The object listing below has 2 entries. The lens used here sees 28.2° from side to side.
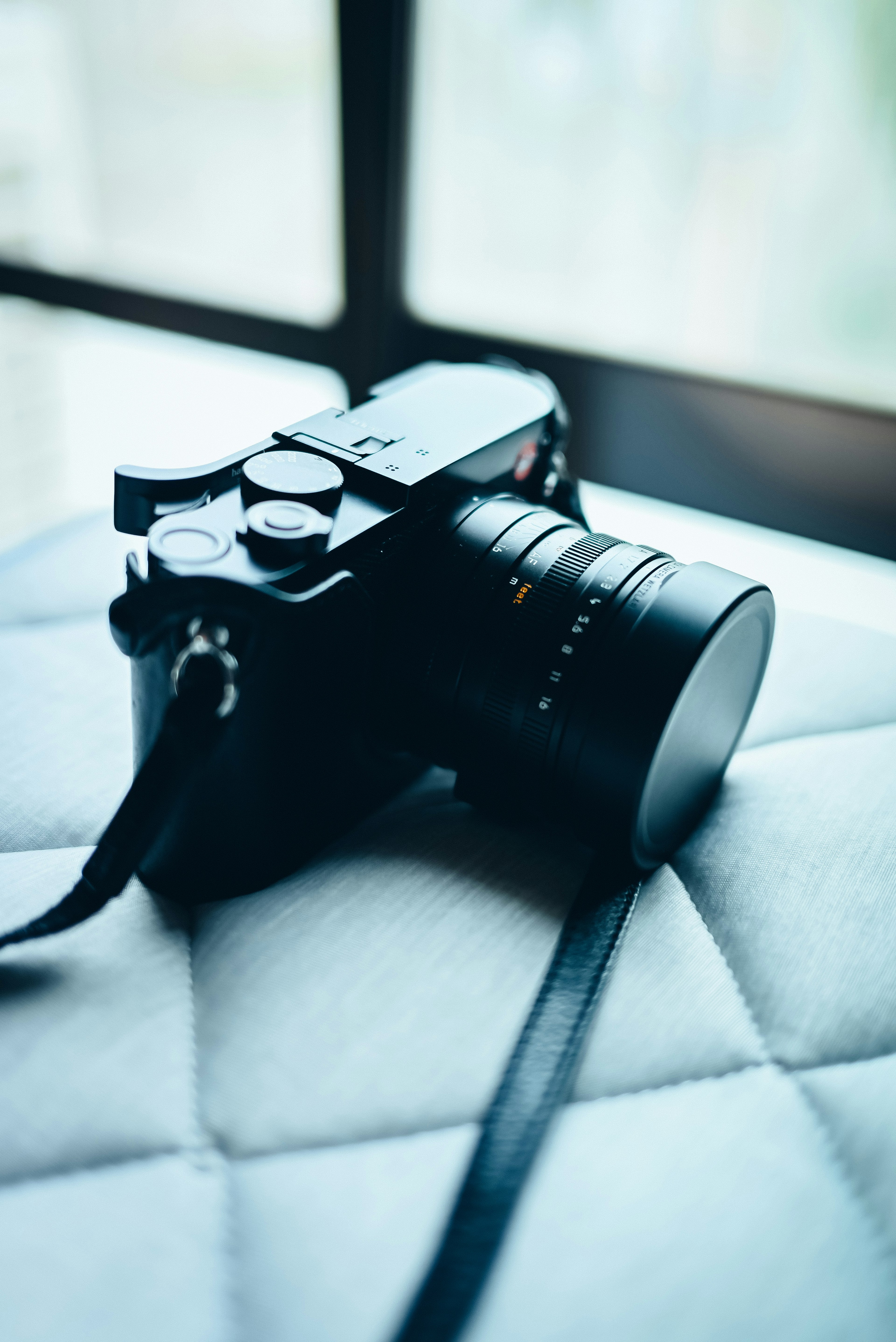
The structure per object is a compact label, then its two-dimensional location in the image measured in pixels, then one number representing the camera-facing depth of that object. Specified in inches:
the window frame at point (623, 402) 18.2
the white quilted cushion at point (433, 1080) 11.0
